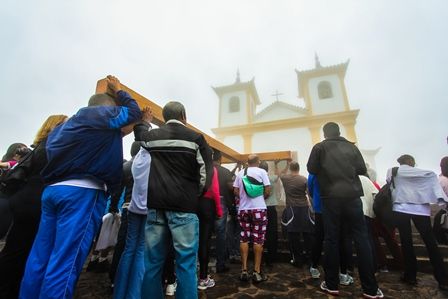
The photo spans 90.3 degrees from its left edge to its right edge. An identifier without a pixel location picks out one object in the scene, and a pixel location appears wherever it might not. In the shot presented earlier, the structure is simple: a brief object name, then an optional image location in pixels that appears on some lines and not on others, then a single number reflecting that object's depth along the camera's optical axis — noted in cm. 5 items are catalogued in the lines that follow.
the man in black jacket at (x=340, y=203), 248
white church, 1780
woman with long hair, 184
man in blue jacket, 145
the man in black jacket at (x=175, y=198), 174
